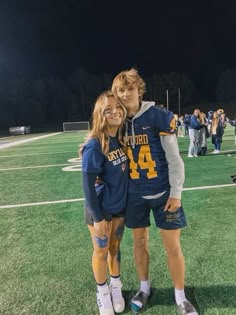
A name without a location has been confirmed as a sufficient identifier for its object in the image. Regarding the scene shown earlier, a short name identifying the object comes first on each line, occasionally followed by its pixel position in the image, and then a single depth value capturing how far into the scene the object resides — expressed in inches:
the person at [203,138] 298.6
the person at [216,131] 315.3
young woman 64.3
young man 65.1
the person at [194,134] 294.2
